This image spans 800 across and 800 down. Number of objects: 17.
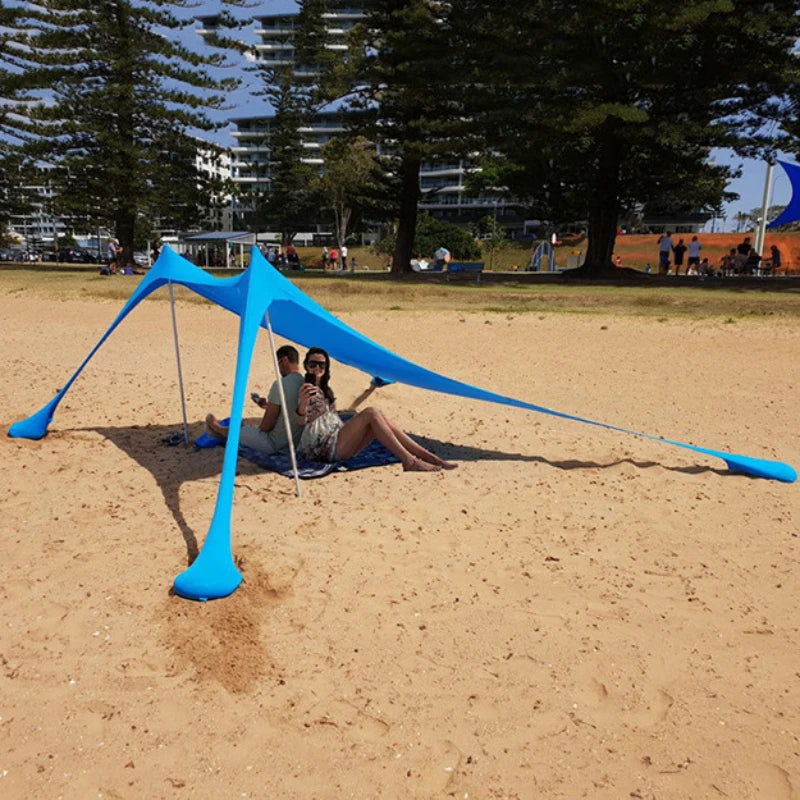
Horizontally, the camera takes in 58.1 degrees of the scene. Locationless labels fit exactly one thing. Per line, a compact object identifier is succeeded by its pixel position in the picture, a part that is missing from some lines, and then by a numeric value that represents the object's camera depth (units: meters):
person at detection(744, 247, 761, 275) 24.08
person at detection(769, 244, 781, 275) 23.61
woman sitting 5.00
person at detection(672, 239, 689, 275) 25.98
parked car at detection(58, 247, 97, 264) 45.66
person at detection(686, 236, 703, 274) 24.30
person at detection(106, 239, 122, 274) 24.84
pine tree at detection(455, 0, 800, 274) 17.03
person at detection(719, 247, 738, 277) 24.70
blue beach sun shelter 3.71
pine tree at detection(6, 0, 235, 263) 23.44
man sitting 5.07
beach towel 5.00
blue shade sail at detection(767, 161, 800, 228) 17.00
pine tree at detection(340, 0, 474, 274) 19.92
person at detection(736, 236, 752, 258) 25.09
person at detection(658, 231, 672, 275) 25.31
